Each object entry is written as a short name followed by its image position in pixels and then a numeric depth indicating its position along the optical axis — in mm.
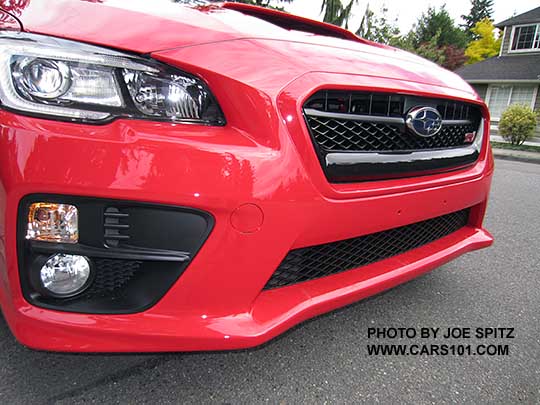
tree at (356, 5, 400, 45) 27969
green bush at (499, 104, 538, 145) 13625
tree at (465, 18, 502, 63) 37781
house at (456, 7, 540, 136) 18969
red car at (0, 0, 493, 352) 983
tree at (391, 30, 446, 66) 29470
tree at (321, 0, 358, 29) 13059
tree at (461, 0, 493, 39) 54250
